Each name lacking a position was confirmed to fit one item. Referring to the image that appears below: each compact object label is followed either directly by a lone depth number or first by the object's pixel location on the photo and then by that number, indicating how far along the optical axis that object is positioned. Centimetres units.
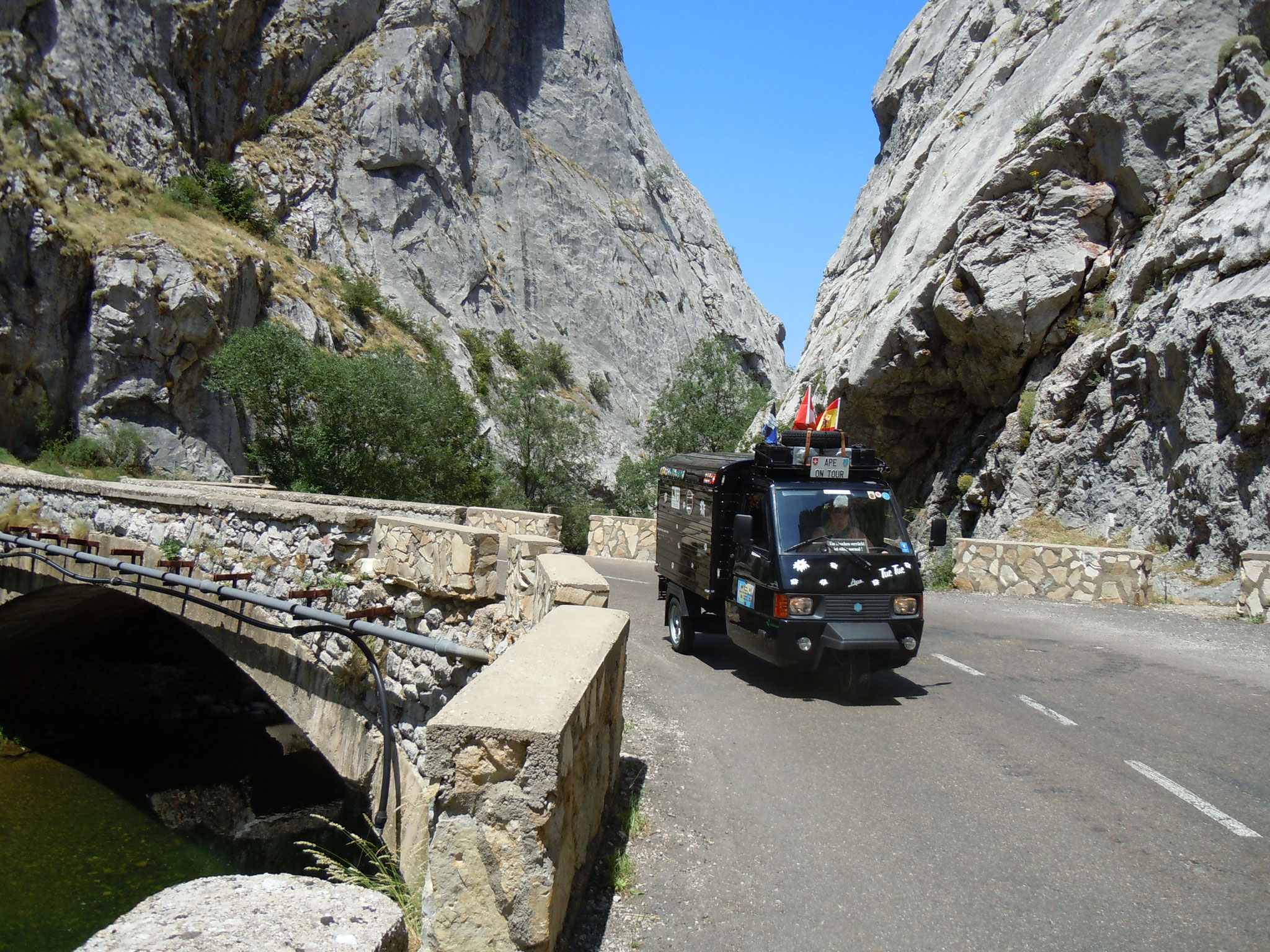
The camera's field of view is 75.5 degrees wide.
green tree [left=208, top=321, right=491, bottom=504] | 2409
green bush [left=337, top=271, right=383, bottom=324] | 4047
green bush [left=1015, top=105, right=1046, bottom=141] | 2238
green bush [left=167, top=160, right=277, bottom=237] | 3881
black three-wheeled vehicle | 795
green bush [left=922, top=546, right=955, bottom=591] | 1725
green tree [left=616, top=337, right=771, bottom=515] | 3797
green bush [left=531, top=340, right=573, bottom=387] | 5178
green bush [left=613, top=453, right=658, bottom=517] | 3747
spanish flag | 1030
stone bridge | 317
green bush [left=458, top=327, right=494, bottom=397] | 4712
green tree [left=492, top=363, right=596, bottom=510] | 3350
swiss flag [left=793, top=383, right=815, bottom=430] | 999
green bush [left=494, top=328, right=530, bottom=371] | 5038
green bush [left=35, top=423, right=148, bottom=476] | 2511
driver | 838
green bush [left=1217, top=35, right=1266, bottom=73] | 1877
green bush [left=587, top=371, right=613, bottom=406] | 5597
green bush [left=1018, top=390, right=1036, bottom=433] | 2161
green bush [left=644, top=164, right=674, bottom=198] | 7161
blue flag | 951
